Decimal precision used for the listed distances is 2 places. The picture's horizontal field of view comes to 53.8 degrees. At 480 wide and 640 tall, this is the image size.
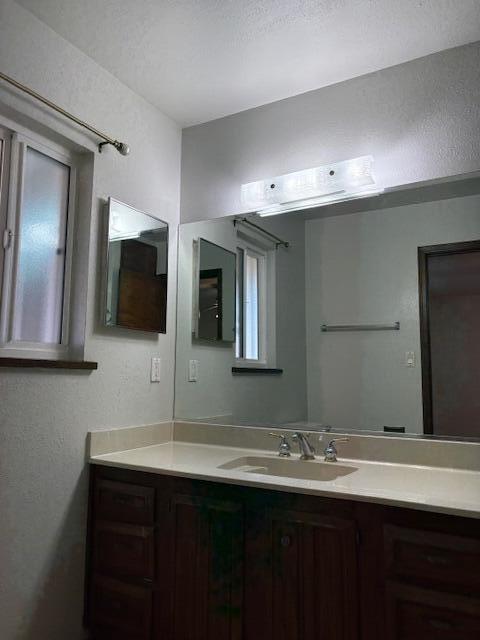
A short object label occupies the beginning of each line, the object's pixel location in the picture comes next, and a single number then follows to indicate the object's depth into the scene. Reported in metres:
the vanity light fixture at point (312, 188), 1.98
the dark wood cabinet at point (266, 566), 1.26
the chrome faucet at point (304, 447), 1.91
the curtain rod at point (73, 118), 1.64
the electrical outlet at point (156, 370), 2.27
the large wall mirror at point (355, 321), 1.84
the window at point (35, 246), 1.75
